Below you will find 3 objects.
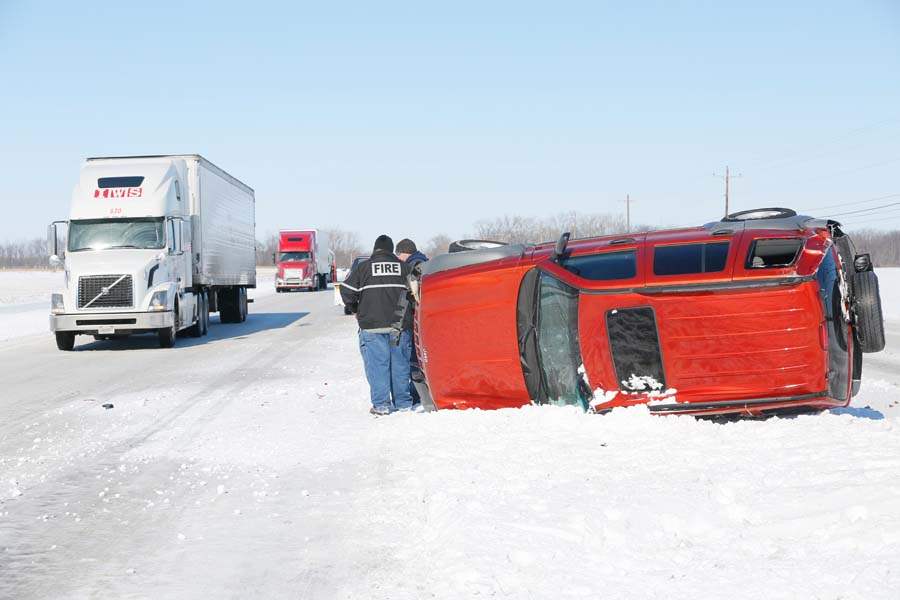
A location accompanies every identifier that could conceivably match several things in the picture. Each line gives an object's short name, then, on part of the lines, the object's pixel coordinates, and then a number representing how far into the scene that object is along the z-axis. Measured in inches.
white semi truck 737.0
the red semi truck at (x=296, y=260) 2197.3
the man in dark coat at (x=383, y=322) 382.9
